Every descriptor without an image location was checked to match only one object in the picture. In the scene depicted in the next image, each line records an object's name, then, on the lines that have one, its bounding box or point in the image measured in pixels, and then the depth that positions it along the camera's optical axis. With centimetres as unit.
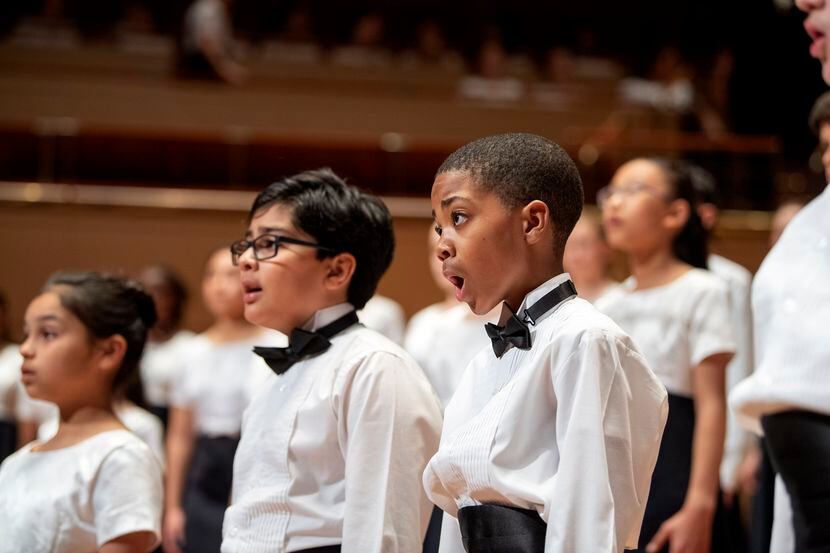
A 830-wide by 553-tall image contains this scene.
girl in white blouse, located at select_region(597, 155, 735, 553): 519
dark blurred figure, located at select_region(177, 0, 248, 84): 1692
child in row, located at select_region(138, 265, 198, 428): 981
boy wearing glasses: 393
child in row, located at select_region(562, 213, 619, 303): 811
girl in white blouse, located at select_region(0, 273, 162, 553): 455
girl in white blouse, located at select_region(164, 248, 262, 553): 779
